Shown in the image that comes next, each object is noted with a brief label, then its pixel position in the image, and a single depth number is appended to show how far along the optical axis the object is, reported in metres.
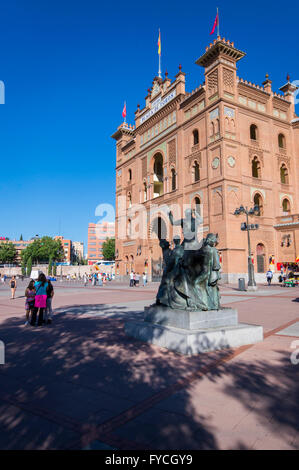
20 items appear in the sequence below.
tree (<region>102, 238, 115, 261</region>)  83.62
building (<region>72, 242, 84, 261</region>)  178.02
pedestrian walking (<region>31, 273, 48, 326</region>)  8.07
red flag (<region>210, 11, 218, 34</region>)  28.65
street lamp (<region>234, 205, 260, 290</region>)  18.06
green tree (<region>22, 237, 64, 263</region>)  96.22
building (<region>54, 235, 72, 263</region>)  141.38
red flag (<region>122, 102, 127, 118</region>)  46.47
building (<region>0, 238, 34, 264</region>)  130.24
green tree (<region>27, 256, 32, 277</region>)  79.12
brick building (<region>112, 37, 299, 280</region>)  27.41
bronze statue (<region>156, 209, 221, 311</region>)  6.00
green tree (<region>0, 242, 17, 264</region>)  107.91
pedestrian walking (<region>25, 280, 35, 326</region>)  8.30
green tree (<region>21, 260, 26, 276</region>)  85.47
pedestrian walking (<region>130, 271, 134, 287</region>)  28.05
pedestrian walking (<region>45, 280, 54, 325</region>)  8.42
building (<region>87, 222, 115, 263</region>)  156.00
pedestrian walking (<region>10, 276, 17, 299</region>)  16.57
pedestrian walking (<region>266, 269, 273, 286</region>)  23.42
